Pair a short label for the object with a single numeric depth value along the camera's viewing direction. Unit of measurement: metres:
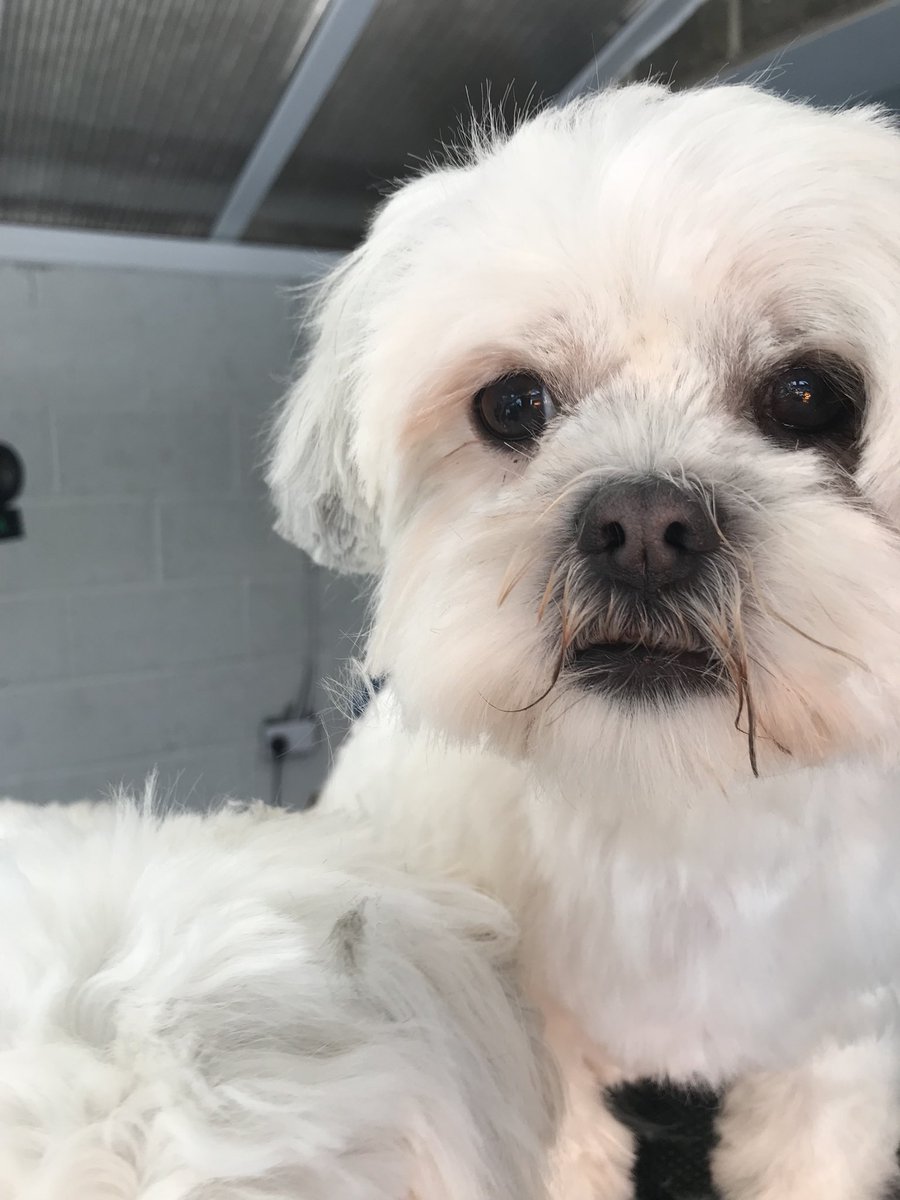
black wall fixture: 1.83
